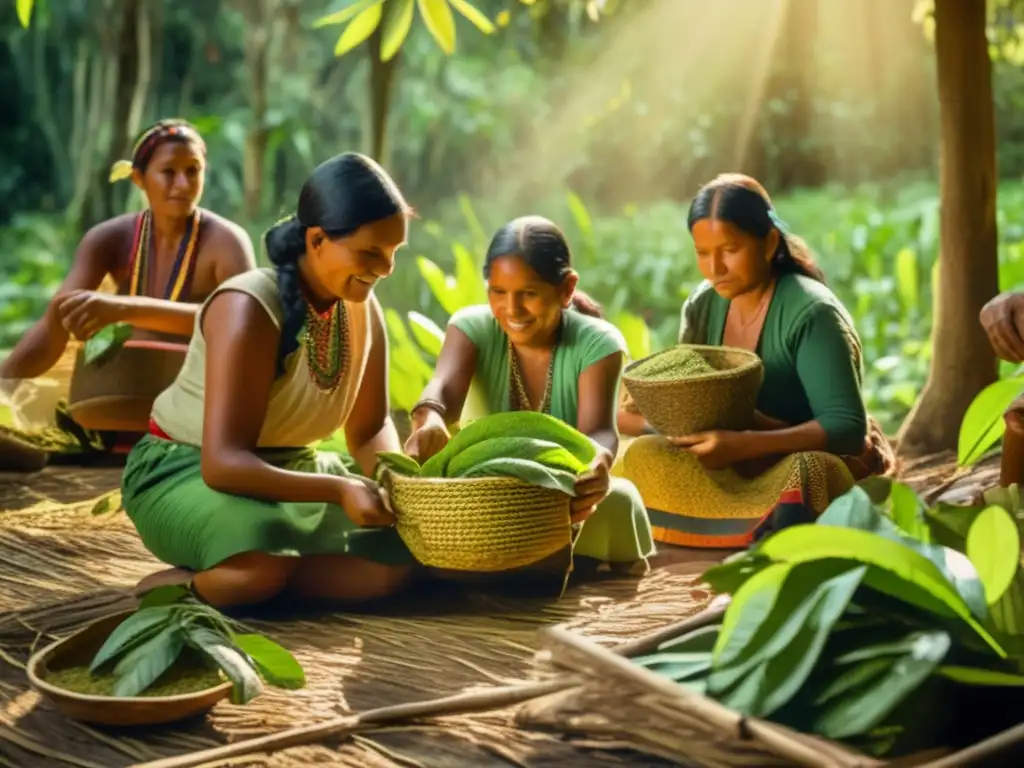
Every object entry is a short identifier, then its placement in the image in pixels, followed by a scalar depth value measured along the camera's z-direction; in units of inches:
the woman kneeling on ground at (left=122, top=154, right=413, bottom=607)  121.1
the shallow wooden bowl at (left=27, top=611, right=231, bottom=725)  96.9
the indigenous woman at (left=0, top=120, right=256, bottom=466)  172.1
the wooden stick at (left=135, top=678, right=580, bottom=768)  93.4
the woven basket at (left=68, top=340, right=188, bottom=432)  176.6
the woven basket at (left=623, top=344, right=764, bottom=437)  137.6
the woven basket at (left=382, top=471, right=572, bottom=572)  113.8
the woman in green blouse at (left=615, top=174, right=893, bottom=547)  141.6
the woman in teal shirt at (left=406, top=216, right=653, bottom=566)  134.0
